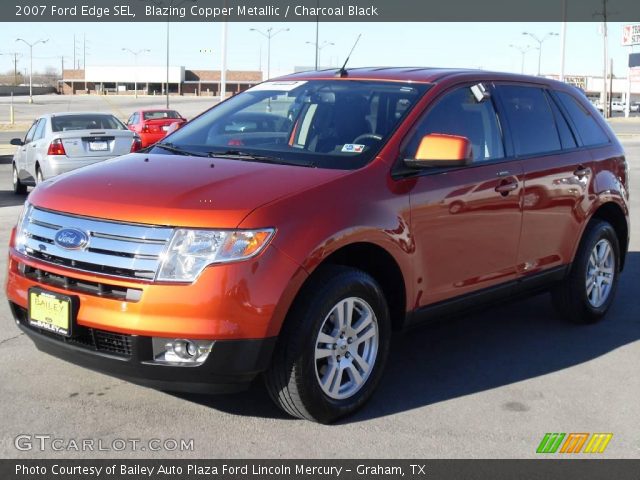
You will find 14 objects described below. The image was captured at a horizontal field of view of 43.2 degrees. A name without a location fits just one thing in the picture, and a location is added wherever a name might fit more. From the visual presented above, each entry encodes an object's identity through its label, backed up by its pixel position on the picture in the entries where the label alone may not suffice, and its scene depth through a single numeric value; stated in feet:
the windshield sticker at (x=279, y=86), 17.85
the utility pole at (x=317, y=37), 165.59
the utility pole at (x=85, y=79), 411.54
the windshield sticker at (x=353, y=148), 14.99
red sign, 268.82
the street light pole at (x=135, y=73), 388.98
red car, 89.23
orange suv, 12.22
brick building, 395.75
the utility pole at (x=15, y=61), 421.18
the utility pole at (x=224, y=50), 114.01
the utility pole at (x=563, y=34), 149.59
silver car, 44.45
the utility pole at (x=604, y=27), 225.15
